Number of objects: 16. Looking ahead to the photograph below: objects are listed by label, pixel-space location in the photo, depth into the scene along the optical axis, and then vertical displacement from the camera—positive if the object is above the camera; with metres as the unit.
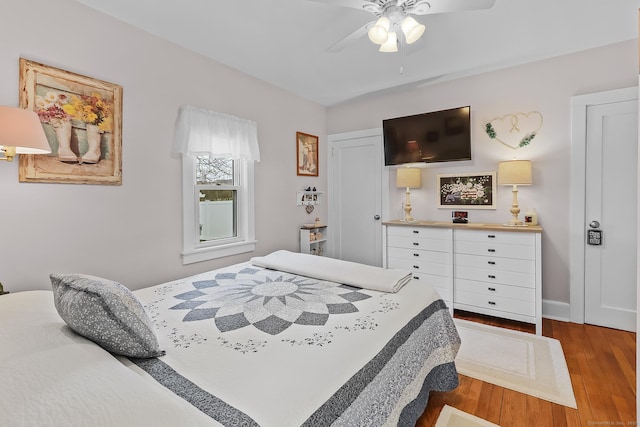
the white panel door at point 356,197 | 4.16 +0.15
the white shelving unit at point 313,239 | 4.07 -0.43
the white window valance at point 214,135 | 2.69 +0.70
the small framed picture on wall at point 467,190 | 3.38 +0.19
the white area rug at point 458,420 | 1.69 -1.19
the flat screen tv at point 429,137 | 3.40 +0.81
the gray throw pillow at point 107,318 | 1.06 -0.38
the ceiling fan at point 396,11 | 1.76 +1.17
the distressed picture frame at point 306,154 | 4.05 +0.73
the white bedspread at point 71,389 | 0.66 -0.44
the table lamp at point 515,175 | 2.96 +0.30
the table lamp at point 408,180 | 3.65 +0.32
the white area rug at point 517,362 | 2.00 -1.16
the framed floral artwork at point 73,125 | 1.93 +0.58
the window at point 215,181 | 2.76 +0.27
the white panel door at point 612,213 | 2.76 -0.06
